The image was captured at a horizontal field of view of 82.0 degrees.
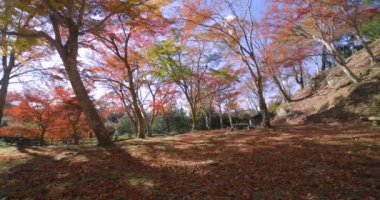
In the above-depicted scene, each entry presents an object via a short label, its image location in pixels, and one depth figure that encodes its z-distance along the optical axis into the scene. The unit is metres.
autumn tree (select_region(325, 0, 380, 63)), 11.82
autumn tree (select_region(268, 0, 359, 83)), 11.81
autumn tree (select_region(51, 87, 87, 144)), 16.31
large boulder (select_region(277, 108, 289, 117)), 17.47
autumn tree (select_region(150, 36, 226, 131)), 16.16
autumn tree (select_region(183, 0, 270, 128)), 10.95
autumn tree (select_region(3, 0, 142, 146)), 6.91
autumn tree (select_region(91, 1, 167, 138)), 9.62
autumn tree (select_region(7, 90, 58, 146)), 15.59
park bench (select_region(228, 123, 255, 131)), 13.98
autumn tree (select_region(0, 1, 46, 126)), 6.98
